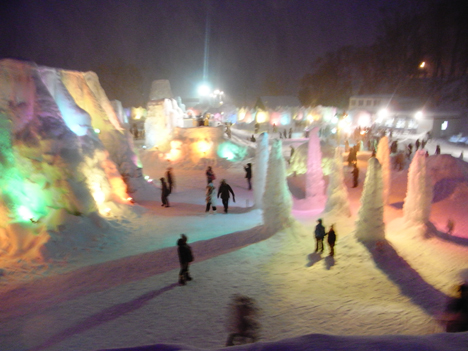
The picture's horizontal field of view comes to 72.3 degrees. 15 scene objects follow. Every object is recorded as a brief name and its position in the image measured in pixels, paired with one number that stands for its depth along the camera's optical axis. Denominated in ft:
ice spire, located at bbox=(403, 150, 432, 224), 34.83
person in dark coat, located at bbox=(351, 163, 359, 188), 55.94
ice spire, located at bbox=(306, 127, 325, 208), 49.26
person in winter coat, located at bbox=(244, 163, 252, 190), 59.36
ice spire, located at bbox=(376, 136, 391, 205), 46.19
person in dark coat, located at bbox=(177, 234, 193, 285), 23.95
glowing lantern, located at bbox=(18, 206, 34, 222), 30.85
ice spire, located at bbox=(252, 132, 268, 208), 45.03
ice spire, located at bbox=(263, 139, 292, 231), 35.22
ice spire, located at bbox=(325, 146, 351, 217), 41.91
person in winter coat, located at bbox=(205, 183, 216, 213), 44.19
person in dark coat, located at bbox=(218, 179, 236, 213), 43.11
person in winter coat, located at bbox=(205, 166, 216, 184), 47.23
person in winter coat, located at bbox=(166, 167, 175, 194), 53.01
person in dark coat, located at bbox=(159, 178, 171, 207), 46.16
